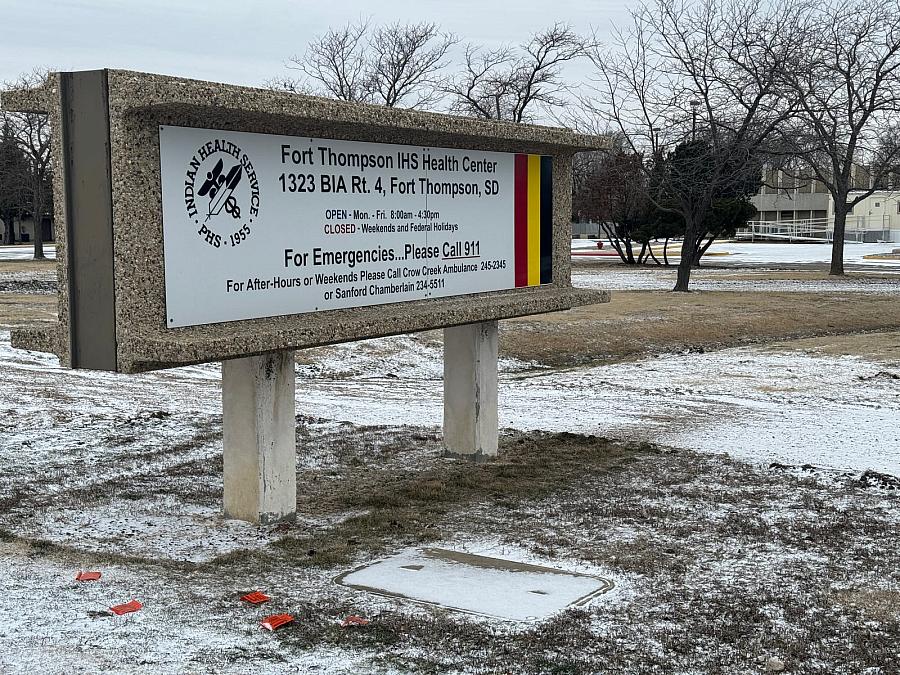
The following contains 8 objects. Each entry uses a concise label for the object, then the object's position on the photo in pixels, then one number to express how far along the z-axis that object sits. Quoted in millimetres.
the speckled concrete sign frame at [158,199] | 4844
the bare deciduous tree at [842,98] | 26266
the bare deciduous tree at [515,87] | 39156
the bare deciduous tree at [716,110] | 24547
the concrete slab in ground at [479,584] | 4680
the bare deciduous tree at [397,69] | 43688
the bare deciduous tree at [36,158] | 40812
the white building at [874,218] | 66125
